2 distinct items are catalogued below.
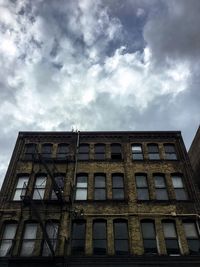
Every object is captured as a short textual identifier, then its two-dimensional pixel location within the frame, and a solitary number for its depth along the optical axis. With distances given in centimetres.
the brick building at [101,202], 1340
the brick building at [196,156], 1922
